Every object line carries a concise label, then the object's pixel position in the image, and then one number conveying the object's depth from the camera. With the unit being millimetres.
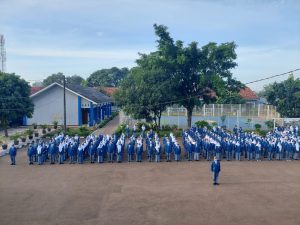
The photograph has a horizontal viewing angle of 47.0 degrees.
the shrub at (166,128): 31406
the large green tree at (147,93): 28547
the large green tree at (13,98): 28109
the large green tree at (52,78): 87112
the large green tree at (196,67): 29781
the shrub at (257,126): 32188
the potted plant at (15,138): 24406
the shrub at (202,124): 31106
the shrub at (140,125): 31362
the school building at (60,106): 36812
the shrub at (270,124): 32562
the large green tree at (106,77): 83188
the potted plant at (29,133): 26781
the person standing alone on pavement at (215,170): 14242
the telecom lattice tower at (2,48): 50625
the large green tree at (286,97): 36312
